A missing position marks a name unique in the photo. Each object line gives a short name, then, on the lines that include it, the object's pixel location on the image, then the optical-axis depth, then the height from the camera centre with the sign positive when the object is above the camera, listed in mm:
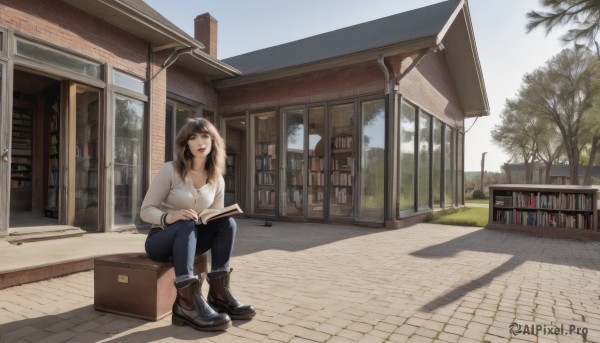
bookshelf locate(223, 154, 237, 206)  10766 -135
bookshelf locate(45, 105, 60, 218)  6550 +168
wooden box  2445 -754
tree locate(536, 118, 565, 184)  28855 +2788
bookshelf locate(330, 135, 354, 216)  8258 +27
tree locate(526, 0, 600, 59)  9477 +4122
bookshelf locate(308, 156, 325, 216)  8586 -186
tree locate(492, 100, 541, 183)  29047 +3824
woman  2328 -351
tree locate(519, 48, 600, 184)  24656 +5609
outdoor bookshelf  7086 -621
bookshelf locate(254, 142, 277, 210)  9328 +68
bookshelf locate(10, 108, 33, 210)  7242 +233
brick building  5570 +1330
